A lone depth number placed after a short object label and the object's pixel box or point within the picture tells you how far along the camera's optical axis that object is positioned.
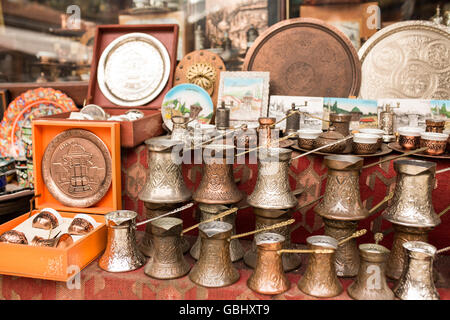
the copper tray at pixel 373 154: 1.87
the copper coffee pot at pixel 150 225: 1.86
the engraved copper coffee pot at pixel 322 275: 1.52
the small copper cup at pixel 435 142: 1.80
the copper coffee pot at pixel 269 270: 1.54
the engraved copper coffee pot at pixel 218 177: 1.77
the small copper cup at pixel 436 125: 1.91
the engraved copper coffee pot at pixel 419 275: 1.46
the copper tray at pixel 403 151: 1.81
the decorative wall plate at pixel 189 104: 2.42
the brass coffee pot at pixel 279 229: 1.71
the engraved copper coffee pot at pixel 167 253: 1.66
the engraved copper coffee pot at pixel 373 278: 1.49
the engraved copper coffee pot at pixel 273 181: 1.70
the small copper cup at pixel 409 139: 1.87
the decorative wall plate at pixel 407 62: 2.41
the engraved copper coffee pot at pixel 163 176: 1.79
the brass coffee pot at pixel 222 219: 1.78
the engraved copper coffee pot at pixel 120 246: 1.75
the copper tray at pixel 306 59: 2.42
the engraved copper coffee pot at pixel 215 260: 1.59
